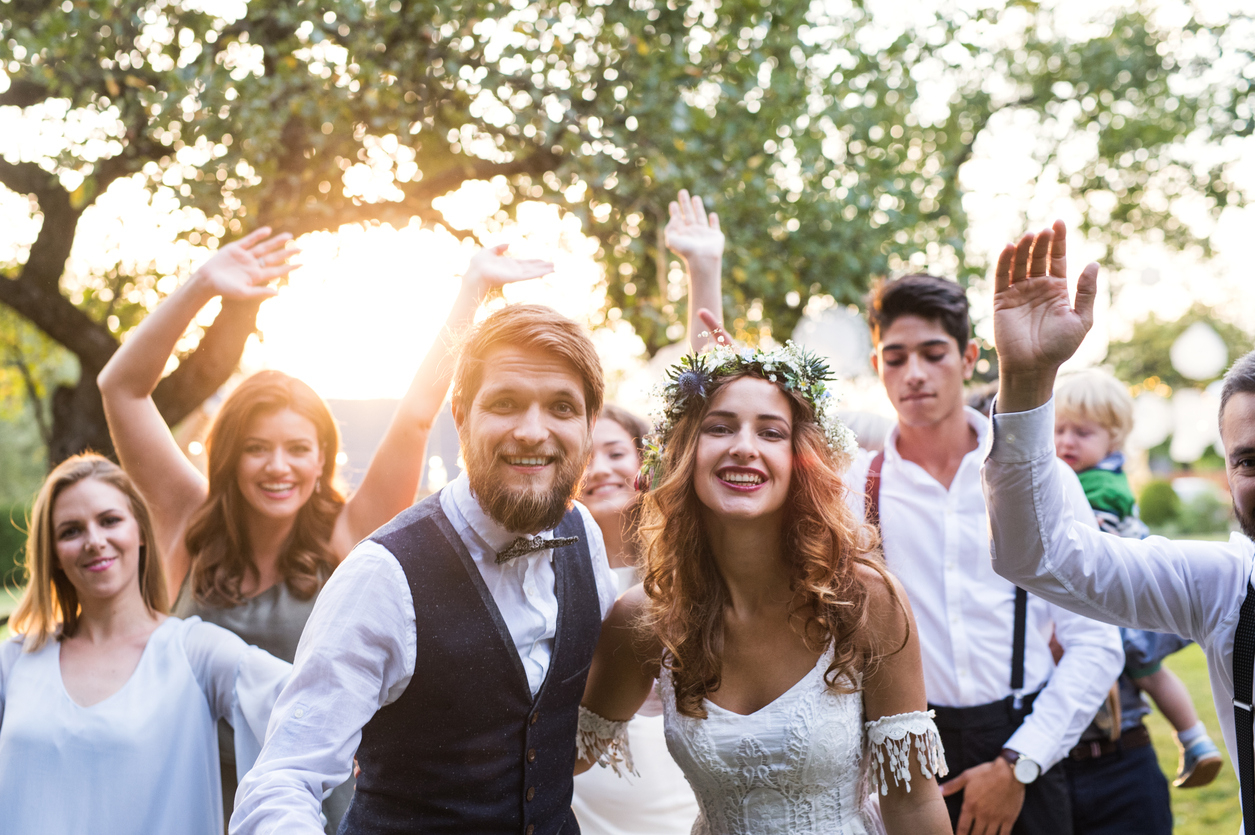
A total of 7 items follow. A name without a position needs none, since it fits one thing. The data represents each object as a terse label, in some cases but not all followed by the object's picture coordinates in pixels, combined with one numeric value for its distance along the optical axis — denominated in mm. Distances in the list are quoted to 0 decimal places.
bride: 2512
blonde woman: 2727
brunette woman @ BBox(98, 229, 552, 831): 3189
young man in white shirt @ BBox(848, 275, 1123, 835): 3029
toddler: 4016
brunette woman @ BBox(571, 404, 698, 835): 3350
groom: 2055
